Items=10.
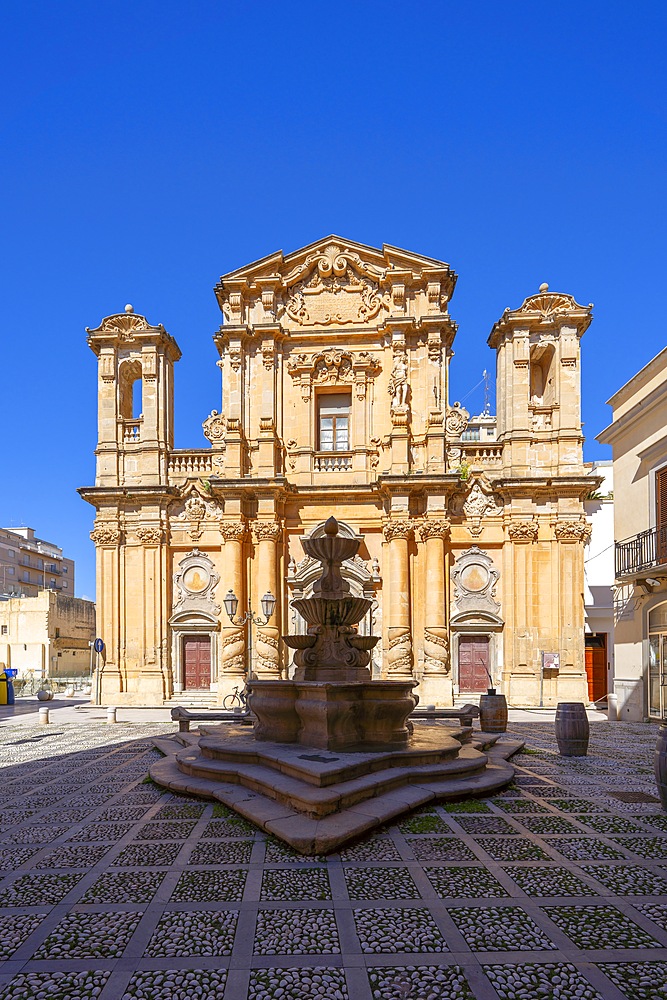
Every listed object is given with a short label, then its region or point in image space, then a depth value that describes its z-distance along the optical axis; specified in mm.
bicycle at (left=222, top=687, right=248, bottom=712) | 17281
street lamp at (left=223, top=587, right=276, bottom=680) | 18797
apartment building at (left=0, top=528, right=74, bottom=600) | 55125
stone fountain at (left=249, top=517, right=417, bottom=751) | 8500
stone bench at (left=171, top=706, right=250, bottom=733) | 12789
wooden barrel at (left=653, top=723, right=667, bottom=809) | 7652
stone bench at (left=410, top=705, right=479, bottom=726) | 12883
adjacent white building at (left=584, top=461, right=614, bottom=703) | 22328
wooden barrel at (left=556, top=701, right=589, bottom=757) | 11023
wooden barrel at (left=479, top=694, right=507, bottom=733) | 13633
